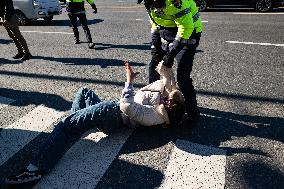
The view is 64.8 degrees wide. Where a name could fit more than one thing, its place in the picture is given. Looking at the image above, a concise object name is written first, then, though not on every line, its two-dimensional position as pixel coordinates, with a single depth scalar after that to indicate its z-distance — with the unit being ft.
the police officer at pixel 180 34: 8.52
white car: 27.50
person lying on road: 8.29
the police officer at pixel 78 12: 19.18
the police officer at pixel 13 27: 16.66
